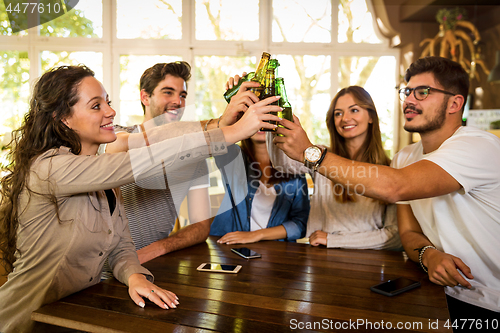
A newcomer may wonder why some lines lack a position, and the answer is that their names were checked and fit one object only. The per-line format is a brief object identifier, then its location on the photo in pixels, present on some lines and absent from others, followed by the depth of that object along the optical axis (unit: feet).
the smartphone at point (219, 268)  4.17
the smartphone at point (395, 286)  3.57
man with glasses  4.05
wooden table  2.96
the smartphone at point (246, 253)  4.74
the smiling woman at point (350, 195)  5.55
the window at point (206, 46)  16.22
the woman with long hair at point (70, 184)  3.45
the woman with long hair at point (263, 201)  6.57
